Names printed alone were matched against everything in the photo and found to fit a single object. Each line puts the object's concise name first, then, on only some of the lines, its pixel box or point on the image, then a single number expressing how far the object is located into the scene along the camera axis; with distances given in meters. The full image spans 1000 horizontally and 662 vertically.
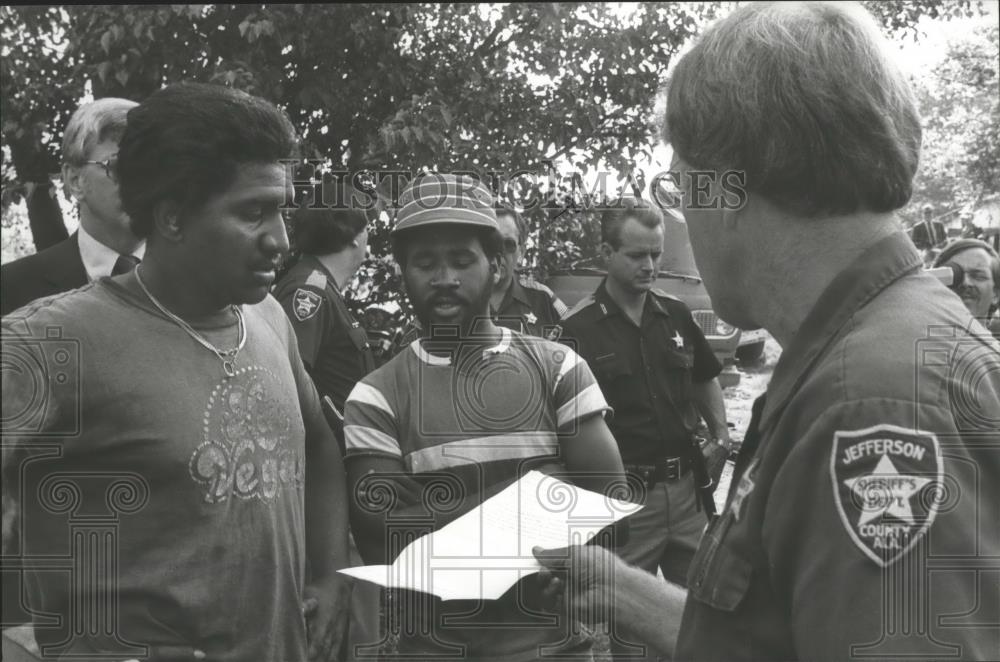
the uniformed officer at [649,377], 4.31
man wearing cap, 2.56
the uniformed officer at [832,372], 1.21
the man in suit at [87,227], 2.81
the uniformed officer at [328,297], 3.90
